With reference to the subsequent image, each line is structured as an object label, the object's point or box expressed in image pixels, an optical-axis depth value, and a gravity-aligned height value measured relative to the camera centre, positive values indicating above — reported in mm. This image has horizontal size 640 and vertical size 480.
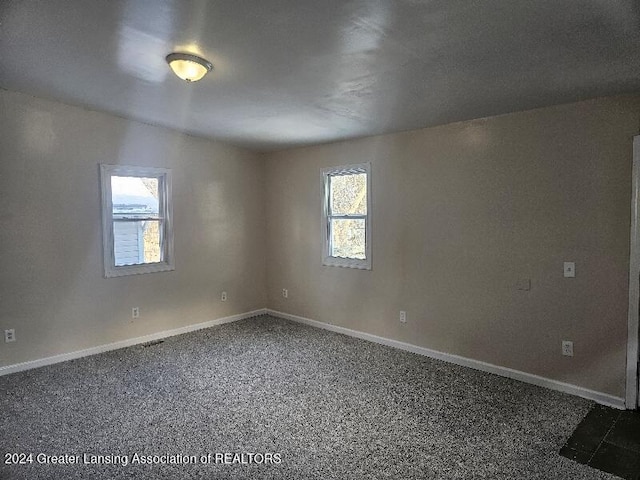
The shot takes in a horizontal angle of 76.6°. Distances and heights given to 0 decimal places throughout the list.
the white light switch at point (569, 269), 3186 -333
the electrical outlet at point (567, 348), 3225 -968
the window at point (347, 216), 4703 +139
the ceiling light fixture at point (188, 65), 2729 +1113
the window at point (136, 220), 4414 +94
